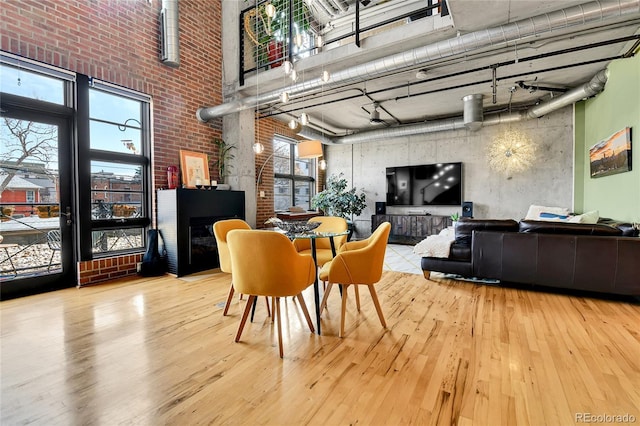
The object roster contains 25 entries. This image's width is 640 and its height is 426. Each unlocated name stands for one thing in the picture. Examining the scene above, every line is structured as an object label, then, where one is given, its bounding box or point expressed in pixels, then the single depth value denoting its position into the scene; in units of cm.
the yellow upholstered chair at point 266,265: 204
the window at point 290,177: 720
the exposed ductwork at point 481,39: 271
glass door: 321
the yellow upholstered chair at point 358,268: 237
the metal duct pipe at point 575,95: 455
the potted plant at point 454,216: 683
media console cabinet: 709
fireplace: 420
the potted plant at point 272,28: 493
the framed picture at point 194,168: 465
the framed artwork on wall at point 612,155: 374
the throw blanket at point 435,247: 390
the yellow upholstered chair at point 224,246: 280
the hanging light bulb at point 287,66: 299
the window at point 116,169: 387
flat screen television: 718
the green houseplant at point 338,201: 743
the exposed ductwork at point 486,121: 473
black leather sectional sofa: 308
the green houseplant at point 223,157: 528
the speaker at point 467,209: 700
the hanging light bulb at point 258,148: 382
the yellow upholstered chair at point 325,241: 329
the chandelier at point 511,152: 649
